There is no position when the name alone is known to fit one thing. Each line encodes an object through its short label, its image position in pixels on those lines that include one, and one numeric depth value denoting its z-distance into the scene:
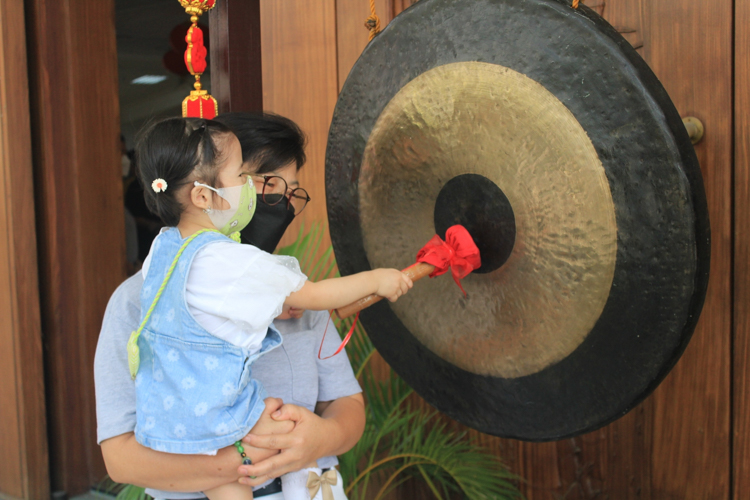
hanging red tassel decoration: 1.27
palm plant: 1.35
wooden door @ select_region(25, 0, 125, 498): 2.14
